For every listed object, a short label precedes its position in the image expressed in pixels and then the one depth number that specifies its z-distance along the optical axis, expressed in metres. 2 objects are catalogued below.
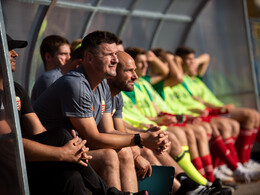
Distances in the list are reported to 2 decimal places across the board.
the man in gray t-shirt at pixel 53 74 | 9.24
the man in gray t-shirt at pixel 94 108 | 7.34
